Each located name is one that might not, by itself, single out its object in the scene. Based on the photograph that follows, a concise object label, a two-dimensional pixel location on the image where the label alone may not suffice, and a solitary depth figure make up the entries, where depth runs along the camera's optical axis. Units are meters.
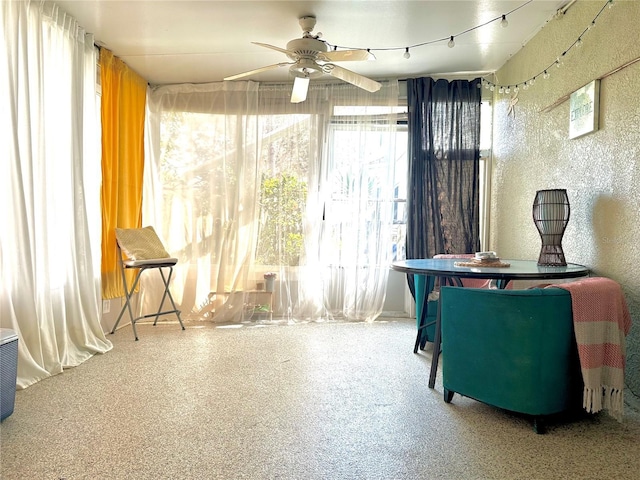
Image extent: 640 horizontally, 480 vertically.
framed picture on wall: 2.40
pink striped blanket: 1.81
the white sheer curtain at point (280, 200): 4.11
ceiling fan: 2.67
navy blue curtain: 3.99
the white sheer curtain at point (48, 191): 2.39
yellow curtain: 3.49
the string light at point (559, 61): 2.36
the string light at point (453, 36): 2.76
